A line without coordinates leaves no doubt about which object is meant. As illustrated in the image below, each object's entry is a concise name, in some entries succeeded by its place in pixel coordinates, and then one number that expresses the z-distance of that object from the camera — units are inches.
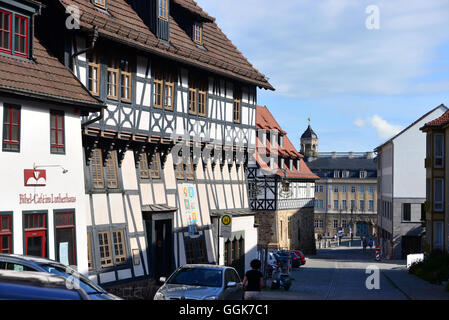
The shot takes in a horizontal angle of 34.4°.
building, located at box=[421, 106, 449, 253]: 1881.2
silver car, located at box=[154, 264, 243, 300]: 647.2
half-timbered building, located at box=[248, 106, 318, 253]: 2271.2
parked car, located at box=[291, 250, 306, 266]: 1987.5
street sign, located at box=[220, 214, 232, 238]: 948.0
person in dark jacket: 674.8
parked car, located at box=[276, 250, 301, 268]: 1933.1
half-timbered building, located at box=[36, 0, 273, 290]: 933.8
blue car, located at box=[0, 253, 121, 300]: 512.1
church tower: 5295.3
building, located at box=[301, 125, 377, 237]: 4857.3
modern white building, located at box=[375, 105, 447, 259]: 2620.6
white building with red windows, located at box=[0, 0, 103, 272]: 741.3
